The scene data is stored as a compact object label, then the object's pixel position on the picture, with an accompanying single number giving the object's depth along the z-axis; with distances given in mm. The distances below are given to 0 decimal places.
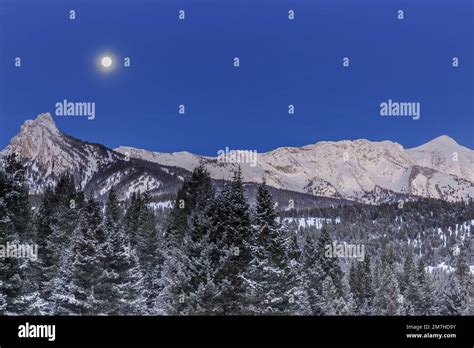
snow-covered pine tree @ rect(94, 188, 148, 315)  27344
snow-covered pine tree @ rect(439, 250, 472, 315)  51419
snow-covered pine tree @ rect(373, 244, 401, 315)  47791
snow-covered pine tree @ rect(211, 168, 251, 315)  23281
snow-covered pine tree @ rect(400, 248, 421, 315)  53188
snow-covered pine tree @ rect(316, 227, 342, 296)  38781
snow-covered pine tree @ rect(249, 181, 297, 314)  25375
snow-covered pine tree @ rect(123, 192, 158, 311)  35688
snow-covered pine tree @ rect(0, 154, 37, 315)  21312
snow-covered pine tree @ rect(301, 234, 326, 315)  36281
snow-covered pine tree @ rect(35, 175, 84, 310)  31773
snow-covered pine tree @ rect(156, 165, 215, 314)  23203
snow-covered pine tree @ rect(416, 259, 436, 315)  54000
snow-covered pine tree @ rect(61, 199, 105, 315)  26391
